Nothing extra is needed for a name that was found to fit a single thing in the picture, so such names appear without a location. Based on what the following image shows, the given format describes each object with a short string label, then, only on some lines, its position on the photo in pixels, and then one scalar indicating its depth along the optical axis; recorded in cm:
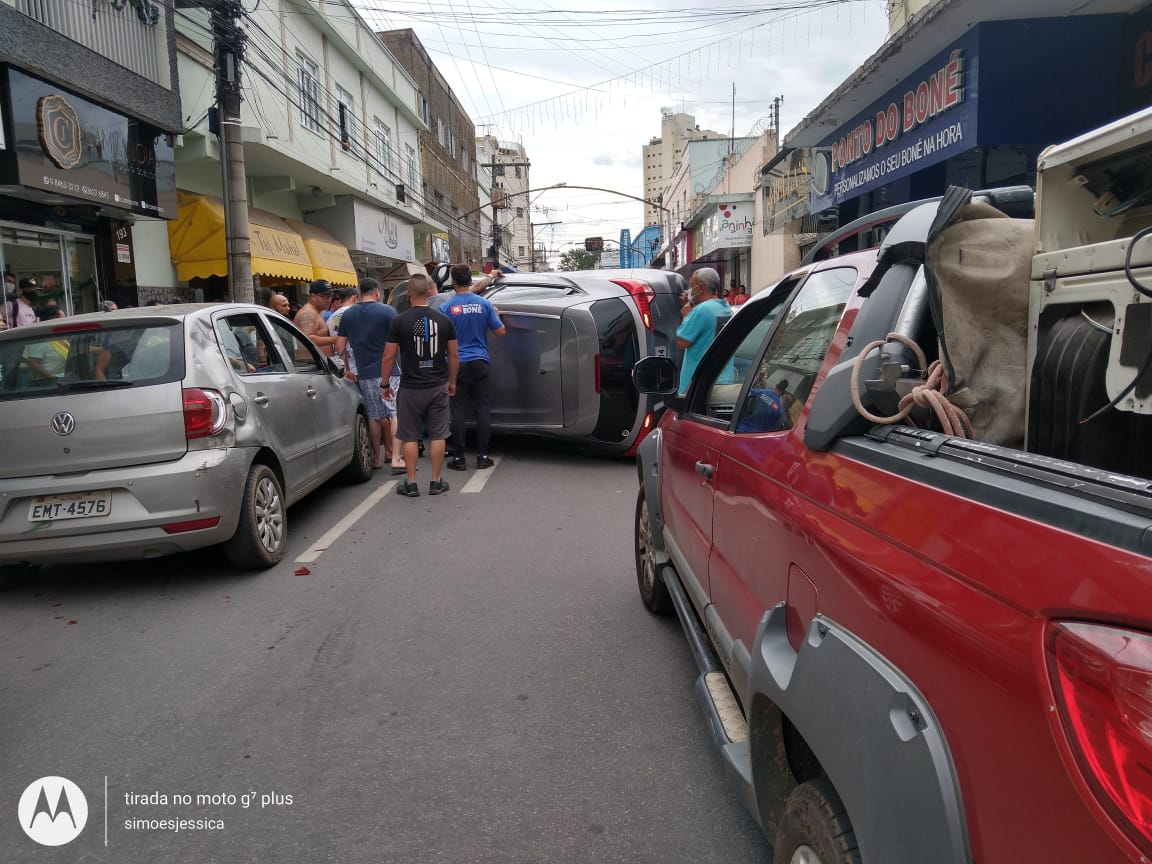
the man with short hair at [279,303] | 978
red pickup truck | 101
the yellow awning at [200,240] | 1296
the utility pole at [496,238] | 4302
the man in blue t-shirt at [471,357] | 786
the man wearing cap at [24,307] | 936
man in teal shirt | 714
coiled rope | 176
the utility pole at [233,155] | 1017
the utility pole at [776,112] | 2924
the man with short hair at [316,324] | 866
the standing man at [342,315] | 804
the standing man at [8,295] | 929
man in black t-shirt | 679
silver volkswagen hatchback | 443
